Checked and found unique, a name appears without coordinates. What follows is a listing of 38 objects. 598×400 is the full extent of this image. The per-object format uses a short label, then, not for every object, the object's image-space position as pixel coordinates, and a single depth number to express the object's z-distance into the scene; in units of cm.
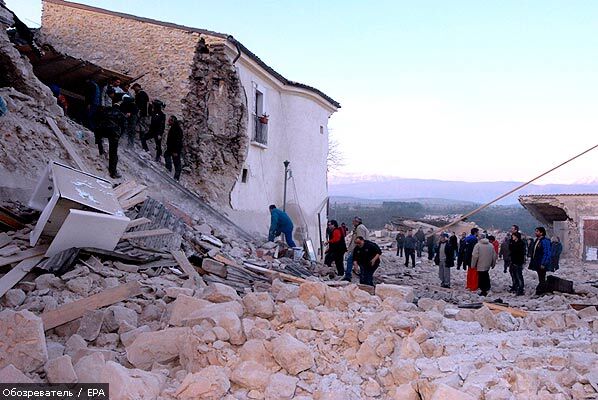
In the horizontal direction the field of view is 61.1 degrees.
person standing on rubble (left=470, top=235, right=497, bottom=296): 1038
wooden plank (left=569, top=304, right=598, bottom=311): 680
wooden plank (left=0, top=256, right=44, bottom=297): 522
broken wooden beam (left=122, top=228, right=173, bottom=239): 767
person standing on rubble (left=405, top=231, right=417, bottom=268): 1905
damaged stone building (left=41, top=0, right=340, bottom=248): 1452
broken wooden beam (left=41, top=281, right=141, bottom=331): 457
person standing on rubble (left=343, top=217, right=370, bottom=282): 1049
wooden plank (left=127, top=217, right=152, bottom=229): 794
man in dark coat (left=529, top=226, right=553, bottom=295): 1023
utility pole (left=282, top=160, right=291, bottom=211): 1857
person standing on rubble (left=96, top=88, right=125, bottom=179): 952
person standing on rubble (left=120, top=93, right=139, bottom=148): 1194
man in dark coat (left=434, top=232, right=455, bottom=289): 1227
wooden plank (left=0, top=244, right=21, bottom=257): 594
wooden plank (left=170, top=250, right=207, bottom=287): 654
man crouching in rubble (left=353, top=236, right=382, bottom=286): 950
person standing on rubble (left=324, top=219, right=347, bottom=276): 1116
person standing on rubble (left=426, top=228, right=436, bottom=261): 2169
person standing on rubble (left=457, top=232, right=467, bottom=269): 1395
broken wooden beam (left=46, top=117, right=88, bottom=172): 900
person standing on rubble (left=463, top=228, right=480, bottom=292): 1102
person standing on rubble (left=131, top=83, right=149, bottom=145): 1293
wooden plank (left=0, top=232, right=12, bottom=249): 622
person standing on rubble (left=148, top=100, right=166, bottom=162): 1284
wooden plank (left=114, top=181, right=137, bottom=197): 880
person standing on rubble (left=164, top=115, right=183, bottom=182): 1294
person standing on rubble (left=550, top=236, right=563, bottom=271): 1627
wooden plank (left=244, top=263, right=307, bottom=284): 753
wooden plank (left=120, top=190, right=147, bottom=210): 848
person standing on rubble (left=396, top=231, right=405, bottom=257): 2309
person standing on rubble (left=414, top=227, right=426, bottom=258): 2178
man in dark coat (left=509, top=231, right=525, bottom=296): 1044
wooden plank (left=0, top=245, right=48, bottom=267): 579
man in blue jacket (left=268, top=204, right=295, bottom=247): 1222
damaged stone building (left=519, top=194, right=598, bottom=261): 2278
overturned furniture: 602
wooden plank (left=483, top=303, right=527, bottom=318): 555
